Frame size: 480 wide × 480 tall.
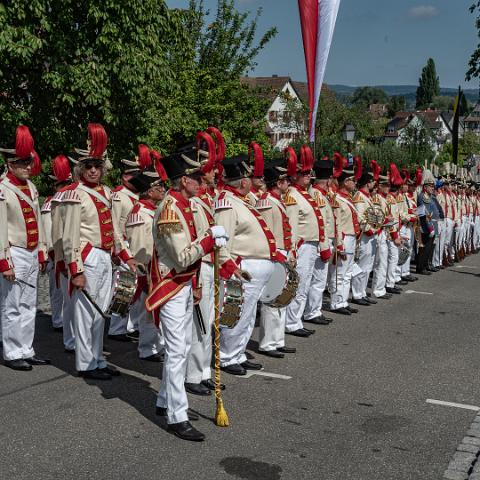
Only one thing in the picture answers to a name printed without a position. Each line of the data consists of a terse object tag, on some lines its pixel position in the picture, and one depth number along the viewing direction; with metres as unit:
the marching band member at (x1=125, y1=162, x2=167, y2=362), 8.00
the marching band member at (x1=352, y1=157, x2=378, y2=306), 11.80
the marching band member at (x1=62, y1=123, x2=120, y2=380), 6.86
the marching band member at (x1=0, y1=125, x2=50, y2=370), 7.34
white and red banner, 11.99
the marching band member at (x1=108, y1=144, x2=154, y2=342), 8.48
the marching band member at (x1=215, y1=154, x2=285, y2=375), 7.51
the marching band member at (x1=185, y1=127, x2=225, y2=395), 6.68
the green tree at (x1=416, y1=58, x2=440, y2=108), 182.12
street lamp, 26.06
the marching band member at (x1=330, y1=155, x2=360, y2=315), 10.99
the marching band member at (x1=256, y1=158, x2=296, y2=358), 8.32
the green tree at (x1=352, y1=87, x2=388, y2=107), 193.20
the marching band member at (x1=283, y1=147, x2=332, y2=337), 9.36
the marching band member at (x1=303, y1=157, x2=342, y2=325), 10.18
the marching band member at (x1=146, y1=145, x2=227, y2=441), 5.48
